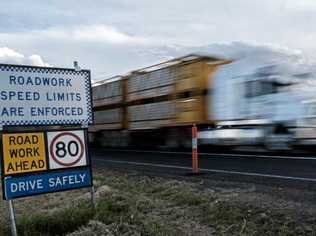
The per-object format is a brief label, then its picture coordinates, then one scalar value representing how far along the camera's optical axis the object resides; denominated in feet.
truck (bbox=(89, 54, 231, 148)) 43.91
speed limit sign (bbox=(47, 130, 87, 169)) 14.50
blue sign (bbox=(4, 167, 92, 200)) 13.63
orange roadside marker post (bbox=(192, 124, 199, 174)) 26.35
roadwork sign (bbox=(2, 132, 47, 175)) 13.60
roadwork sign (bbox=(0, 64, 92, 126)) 14.00
